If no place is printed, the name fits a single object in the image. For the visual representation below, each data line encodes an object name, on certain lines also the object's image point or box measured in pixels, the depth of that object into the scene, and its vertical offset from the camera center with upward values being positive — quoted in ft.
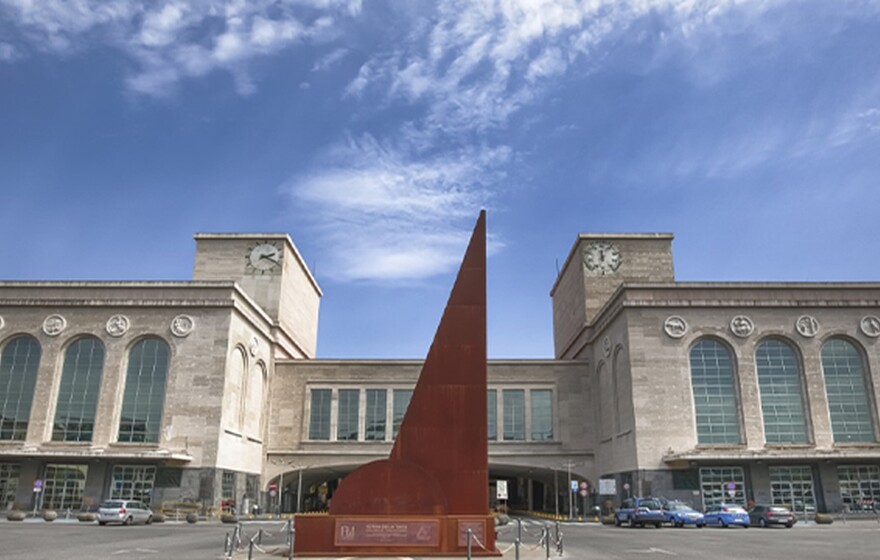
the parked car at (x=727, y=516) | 115.85 -4.91
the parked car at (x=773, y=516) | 113.80 -4.80
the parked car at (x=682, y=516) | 118.52 -5.04
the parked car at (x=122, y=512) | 113.29 -5.18
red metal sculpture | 61.31 +0.50
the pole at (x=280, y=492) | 183.05 -2.63
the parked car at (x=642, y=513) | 116.47 -4.59
